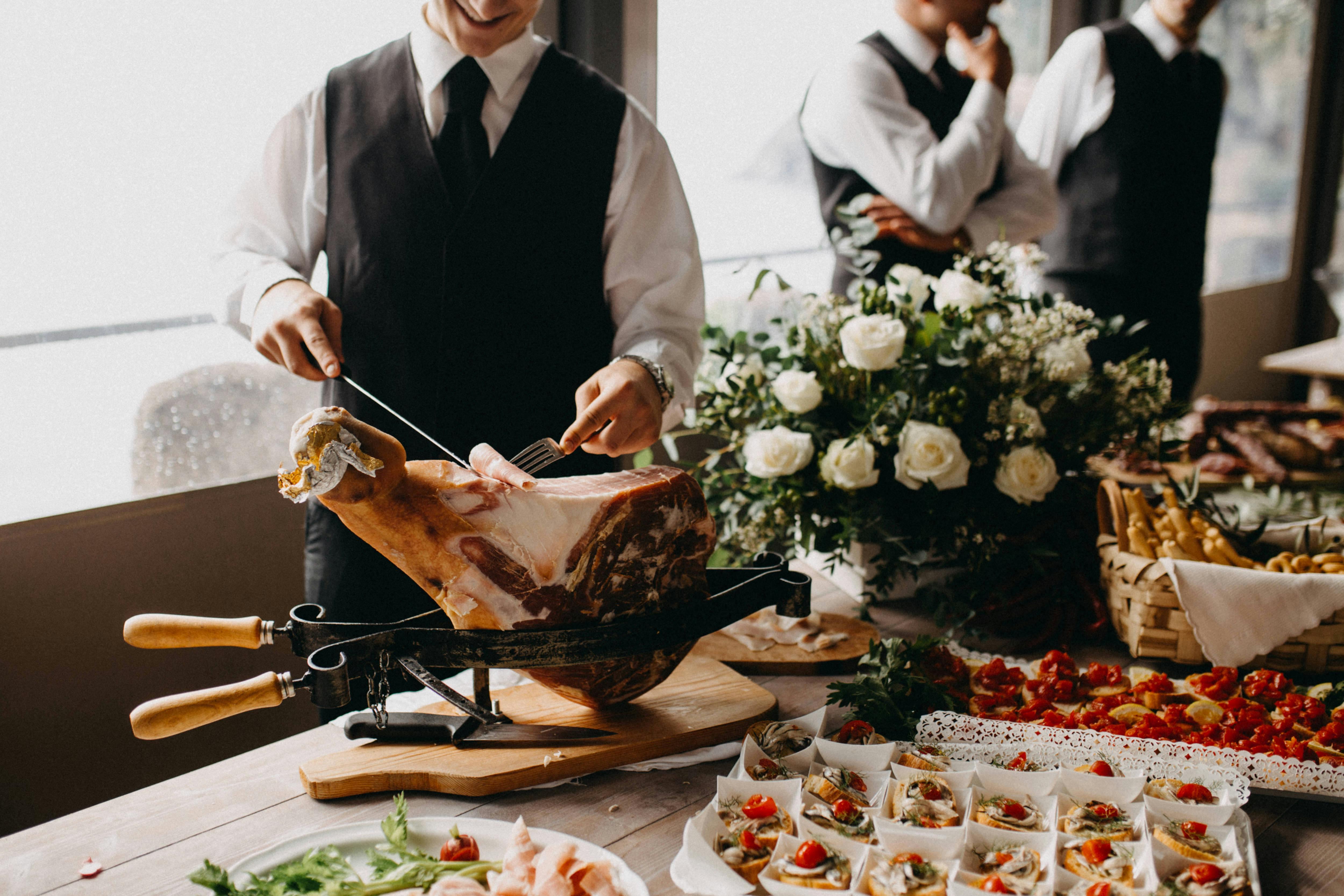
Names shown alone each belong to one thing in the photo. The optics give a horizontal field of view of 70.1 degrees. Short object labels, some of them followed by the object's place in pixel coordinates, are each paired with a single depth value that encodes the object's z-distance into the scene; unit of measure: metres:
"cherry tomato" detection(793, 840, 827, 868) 0.96
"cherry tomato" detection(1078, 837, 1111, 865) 0.98
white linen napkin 1.41
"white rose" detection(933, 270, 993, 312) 1.85
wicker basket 1.43
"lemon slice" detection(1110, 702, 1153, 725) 1.29
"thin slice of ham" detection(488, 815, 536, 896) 0.94
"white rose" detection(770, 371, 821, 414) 1.70
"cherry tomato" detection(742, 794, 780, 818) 1.05
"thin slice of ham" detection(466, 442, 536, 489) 1.19
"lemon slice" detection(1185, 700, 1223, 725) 1.30
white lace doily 1.14
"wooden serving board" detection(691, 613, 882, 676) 1.51
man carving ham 1.61
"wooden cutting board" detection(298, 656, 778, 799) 1.16
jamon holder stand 1.07
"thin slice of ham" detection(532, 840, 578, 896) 0.91
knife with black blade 1.22
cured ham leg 1.15
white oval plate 1.00
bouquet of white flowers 1.65
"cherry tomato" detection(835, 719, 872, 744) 1.21
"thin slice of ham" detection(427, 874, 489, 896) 0.92
